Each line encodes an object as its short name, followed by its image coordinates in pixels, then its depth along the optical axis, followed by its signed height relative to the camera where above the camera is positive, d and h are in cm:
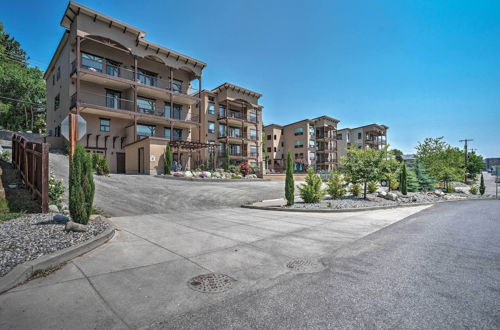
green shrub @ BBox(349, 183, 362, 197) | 1544 -148
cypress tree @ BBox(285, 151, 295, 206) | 1229 -107
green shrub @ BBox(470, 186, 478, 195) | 2541 -239
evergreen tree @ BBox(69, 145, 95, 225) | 587 -57
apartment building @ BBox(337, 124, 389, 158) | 6719 +965
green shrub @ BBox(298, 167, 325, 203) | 1284 -129
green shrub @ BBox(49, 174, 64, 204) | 854 -106
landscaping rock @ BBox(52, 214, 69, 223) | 612 -142
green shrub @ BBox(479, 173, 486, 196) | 2571 -225
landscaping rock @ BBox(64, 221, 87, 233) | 543 -147
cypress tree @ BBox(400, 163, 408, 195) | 1848 -105
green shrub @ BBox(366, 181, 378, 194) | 1562 -130
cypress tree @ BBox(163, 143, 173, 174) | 2280 +43
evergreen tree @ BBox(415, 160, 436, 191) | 2288 -110
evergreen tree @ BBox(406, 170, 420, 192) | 2169 -140
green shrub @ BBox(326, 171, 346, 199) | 1470 -124
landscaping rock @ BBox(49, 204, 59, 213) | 758 -146
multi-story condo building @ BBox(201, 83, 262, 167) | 3772 +757
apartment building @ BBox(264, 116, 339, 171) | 5528 +585
